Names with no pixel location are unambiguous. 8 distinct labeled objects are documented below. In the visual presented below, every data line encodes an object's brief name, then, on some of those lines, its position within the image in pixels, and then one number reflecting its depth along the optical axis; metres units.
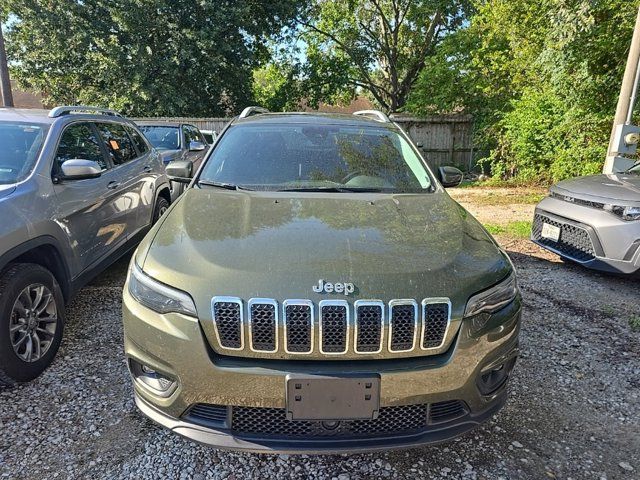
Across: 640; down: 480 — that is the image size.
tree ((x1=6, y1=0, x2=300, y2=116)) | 15.77
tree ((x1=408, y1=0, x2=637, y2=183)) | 8.41
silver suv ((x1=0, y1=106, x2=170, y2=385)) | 2.78
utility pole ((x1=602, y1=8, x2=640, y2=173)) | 6.73
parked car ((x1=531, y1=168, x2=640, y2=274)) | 4.30
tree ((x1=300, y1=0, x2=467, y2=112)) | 19.03
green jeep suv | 1.88
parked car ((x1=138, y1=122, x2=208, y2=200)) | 8.59
